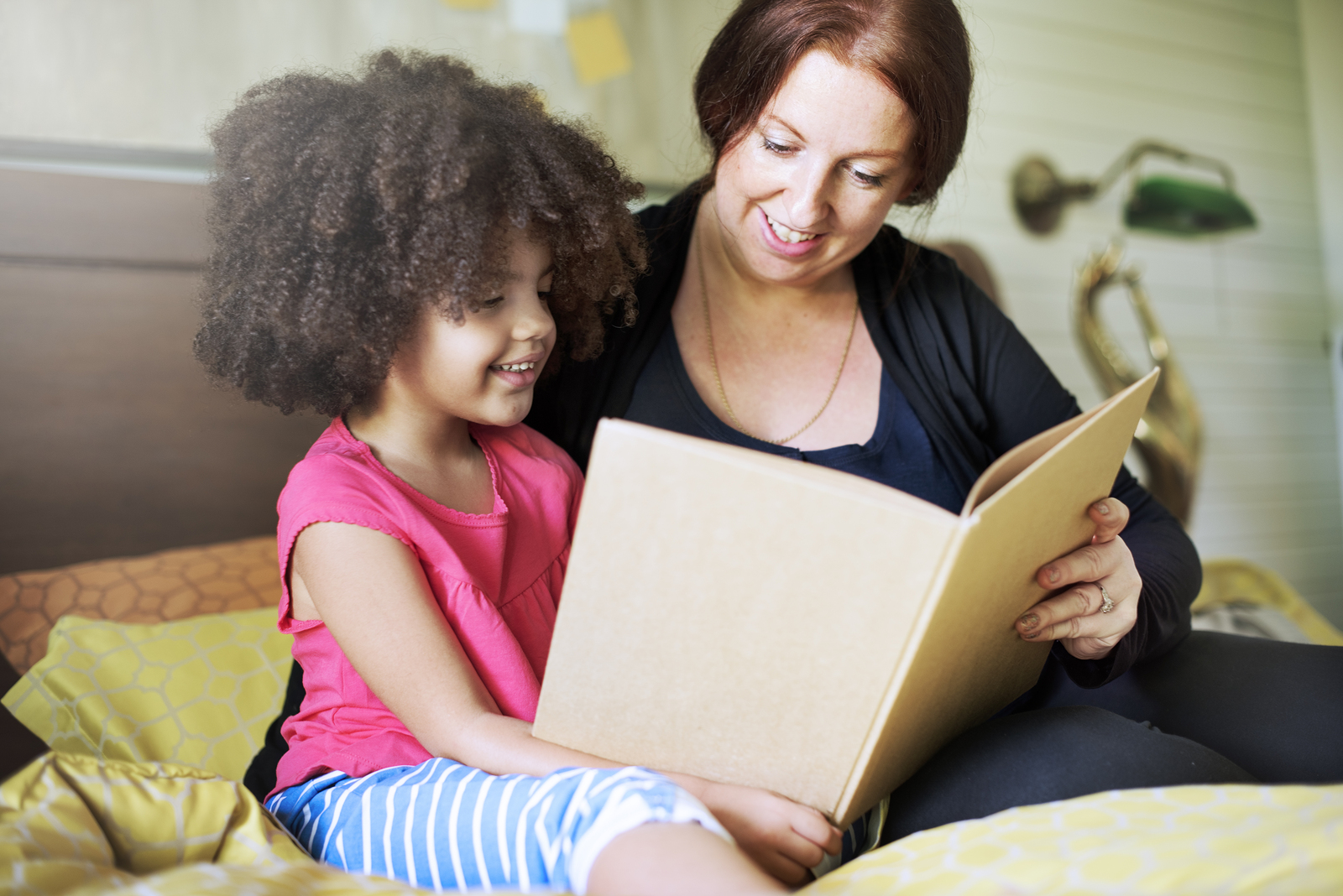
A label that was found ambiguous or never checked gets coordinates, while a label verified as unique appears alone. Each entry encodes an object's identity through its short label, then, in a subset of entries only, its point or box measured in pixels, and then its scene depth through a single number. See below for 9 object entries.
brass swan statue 2.20
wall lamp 2.57
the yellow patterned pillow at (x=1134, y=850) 0.53
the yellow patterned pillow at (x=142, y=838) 0.56
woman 0.81
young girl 0.72
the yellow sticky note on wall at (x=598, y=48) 2.01
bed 0.54
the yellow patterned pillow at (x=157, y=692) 1.14
